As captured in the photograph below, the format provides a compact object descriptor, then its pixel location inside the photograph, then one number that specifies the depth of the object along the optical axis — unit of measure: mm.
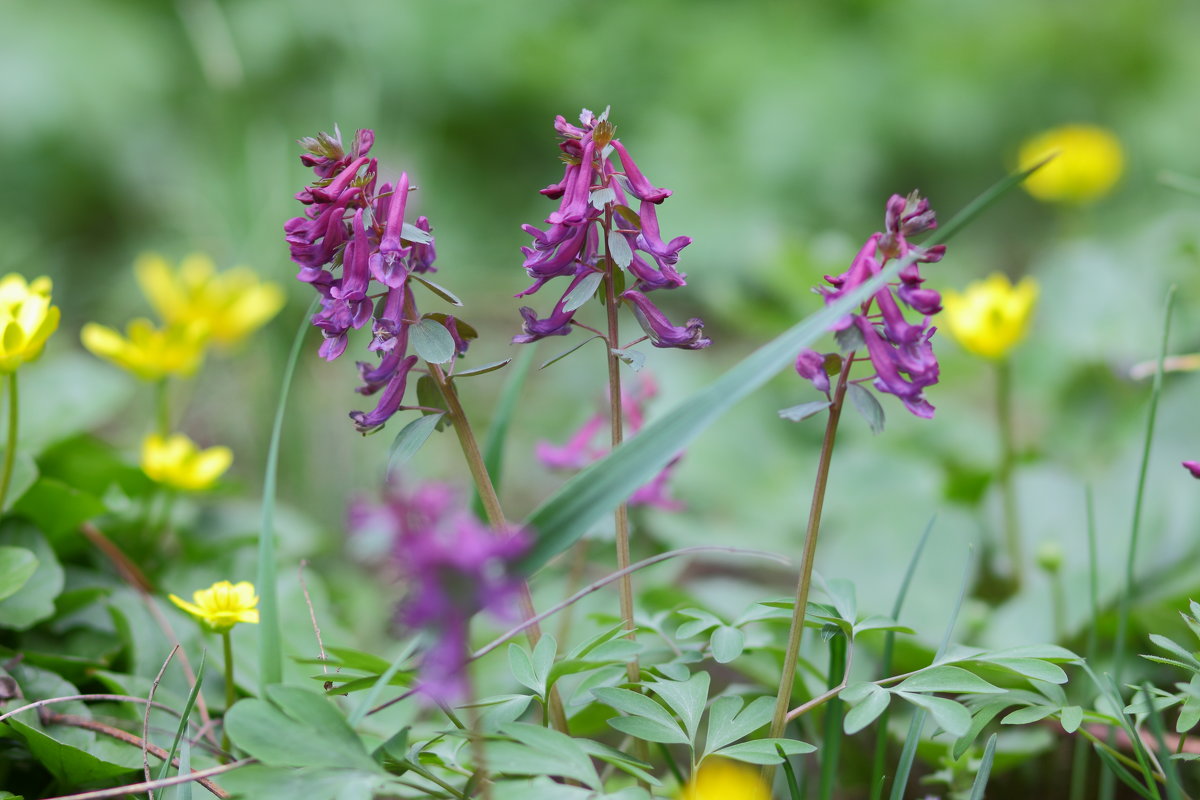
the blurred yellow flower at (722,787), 1028
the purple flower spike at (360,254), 1029
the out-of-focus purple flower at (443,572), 973
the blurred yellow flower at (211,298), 1356
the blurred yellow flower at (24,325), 1074
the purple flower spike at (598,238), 1033
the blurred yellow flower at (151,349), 1194
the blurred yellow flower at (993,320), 1238
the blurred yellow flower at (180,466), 1166
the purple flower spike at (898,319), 1022
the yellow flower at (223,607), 1064
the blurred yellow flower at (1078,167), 1996
